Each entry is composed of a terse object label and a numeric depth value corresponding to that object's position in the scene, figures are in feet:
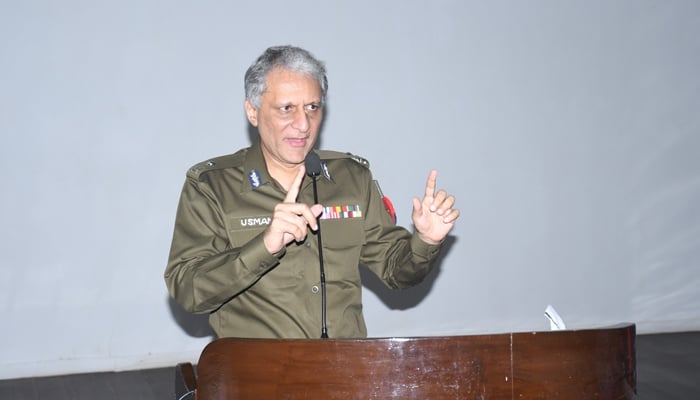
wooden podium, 11.35
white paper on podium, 11.87
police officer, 12.93
